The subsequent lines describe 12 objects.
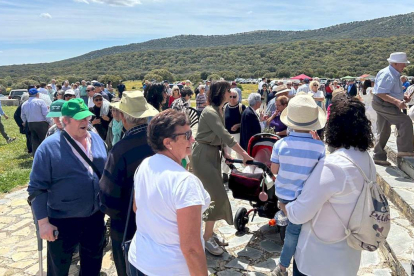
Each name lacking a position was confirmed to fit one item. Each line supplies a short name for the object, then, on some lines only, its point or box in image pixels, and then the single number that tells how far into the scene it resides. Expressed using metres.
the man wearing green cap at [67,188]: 2.90
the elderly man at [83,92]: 12.83
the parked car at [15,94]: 31.34
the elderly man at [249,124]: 5.79
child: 2.75
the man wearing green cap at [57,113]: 3.88
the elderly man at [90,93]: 8.95
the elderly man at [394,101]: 5.54
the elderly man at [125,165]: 2.62
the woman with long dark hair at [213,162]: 4.08
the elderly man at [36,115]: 8.53
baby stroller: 4.12
